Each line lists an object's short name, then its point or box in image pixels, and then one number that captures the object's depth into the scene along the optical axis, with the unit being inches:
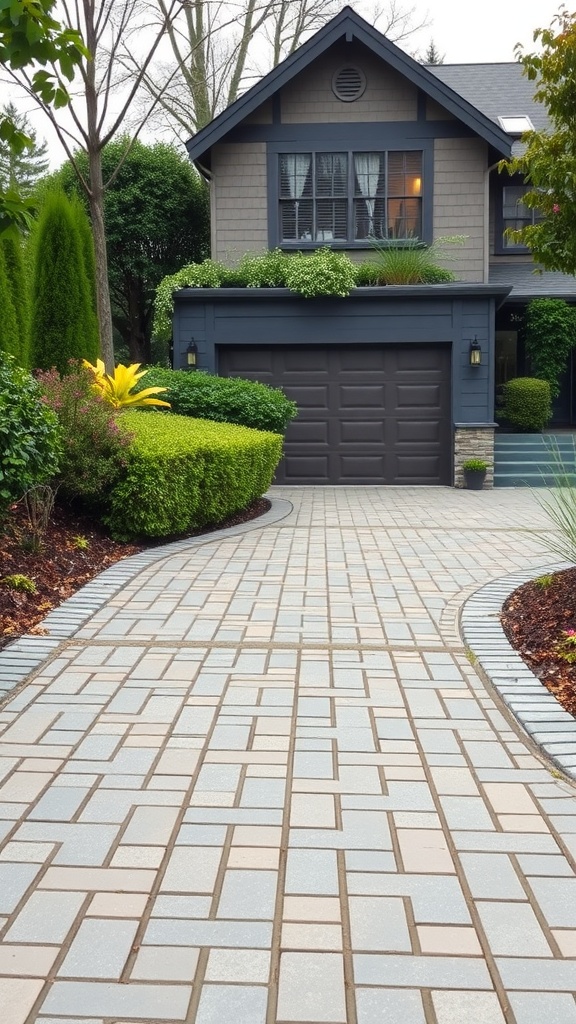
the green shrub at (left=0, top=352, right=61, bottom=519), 238.1
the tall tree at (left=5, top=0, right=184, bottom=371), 513.0
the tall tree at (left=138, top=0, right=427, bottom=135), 920.3
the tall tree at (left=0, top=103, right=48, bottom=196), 1785.2
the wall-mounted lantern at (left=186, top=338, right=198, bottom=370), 592.7
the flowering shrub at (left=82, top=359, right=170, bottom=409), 454.2
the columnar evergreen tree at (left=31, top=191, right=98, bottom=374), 502.0
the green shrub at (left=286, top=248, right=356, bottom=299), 569.9
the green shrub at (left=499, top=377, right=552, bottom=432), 661.9
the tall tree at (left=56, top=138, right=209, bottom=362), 814.5
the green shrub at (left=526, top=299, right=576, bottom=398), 693.3
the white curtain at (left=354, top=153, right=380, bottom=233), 642.2
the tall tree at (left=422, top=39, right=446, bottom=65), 1699.1
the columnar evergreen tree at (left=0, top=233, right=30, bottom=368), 484.1
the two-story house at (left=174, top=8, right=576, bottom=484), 586.6
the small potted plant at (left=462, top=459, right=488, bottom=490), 575.2
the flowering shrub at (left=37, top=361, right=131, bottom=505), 321.4
